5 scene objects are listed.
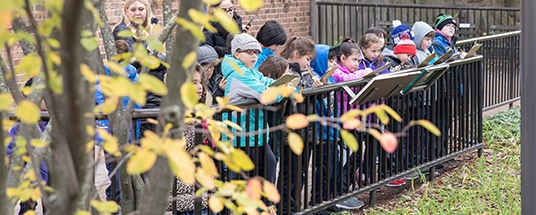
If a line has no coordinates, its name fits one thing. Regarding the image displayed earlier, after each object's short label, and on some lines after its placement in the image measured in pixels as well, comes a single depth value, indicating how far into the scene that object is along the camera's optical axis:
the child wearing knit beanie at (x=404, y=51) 7.86
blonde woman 7.49
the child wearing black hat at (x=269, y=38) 7.38
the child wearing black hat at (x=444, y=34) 8.96
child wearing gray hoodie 8.27
